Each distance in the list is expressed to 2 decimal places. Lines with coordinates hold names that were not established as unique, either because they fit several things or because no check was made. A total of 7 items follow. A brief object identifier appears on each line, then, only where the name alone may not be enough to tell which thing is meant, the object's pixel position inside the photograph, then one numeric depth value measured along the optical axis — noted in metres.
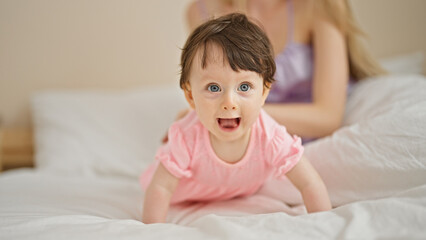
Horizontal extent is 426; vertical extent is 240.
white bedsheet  0.59
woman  1.13
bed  0.62
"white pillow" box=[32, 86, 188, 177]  1.40
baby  0.67
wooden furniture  1.71
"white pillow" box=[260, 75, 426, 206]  0.78
